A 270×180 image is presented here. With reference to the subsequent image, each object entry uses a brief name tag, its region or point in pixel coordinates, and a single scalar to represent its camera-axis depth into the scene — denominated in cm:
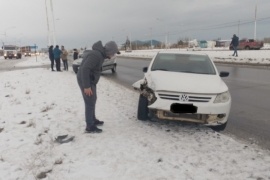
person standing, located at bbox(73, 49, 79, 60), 1777
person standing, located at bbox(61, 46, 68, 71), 1473
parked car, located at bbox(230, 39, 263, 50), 3034
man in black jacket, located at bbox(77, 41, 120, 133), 368
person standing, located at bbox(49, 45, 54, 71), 1441
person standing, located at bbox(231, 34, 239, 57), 1964
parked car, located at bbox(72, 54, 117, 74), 1327
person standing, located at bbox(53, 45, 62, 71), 1370
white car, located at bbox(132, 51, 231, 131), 382
